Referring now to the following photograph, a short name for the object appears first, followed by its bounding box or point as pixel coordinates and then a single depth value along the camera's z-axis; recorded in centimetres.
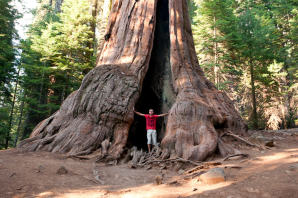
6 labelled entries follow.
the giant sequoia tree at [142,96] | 543
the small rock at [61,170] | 361
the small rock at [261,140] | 550
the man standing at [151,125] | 663
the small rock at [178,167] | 441
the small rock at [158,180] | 332
